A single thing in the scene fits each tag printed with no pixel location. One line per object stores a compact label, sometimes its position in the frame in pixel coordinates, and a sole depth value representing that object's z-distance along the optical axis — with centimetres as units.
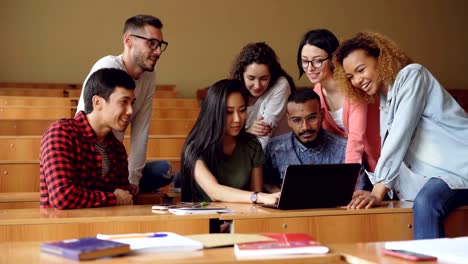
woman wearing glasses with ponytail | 300
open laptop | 242
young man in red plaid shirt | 254
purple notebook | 135
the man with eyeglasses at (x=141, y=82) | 331
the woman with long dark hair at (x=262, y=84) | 342
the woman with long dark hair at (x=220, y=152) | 285
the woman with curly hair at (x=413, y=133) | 257
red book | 142
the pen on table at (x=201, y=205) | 245
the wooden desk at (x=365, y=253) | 136
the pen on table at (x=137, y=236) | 157
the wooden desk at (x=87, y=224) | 218
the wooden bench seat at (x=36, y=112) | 493
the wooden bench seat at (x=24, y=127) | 439
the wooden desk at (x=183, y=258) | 136
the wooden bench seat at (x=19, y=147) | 388
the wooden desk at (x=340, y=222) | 231
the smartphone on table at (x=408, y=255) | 135
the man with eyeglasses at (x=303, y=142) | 308
